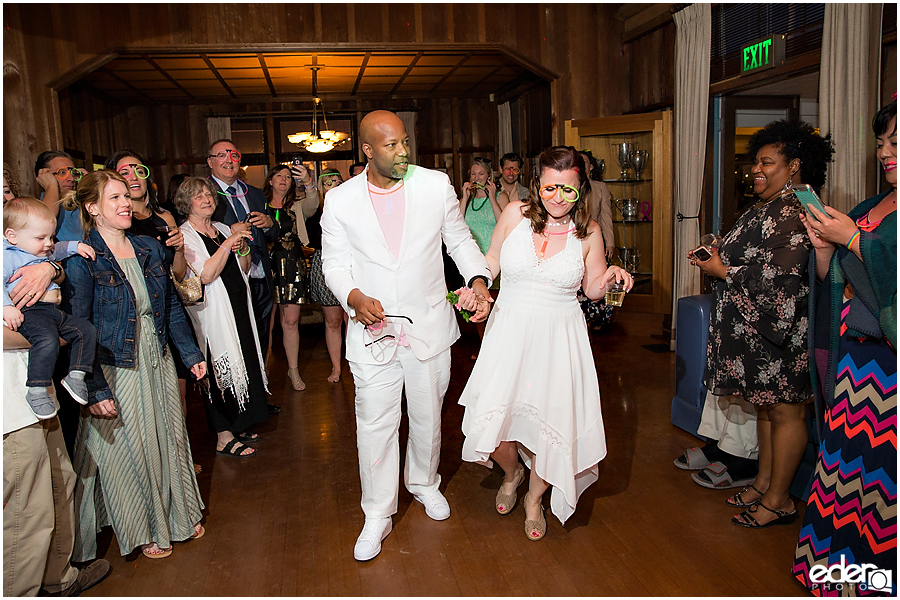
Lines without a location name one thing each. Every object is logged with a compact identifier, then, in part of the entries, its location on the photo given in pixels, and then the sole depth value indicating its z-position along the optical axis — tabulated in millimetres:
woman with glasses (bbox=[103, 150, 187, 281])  3018
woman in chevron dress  2033
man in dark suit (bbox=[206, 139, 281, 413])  4102
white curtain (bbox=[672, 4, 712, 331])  6004
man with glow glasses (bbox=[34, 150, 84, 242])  3811
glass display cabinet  6594
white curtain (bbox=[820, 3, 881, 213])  4246
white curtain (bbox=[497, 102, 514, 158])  10617
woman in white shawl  3428
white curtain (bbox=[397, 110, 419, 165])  11133
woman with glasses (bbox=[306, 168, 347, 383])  5070
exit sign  5141
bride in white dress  2605
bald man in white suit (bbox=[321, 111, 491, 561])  2568
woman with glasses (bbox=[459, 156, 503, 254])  5555
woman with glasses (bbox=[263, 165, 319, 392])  4898
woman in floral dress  2588
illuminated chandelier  9664
